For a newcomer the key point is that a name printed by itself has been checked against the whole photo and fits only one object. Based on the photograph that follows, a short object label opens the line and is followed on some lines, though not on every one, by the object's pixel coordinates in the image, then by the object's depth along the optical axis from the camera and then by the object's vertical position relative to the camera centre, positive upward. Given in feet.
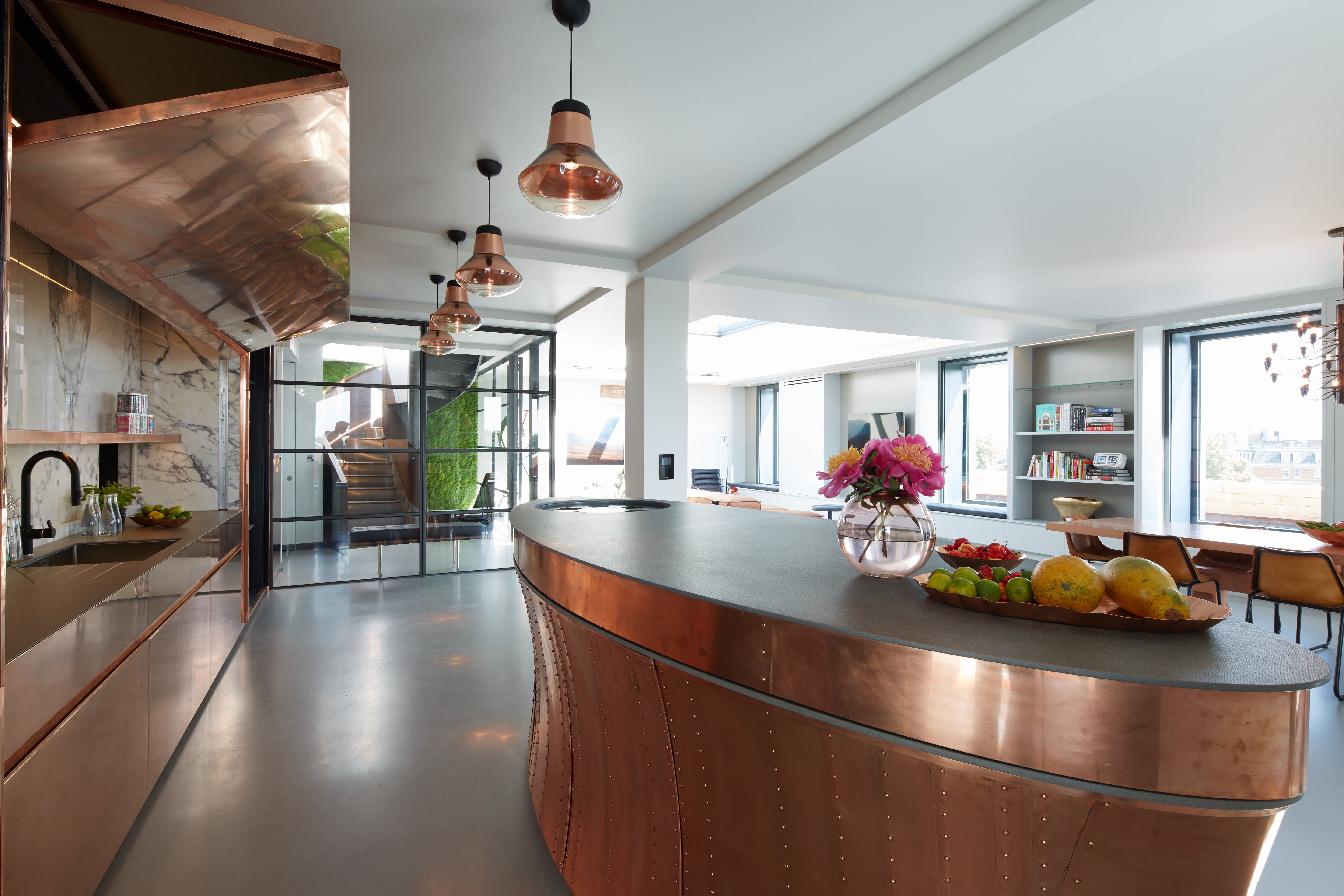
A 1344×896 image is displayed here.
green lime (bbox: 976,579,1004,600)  3.80 -0.86
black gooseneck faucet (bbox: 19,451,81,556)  8.33 -0.76
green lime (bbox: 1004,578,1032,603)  3.73 -0.85
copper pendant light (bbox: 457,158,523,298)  9.69 +2.63
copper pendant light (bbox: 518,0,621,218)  6.22 +2.75
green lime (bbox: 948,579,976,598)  3.89 -0.87
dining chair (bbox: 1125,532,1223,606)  12.65 -2.21
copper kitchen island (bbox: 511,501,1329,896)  2.77 -1.49
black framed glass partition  20.11 -0.16
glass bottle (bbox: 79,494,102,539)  10.03 -1.19
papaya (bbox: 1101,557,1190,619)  3.40 -0.78
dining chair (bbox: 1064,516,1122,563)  16.40 -2.70
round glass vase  4.55 -0.64
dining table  12.57 -1.95
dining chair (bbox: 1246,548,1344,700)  11.14 -2.41
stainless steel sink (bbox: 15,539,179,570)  9.09 -1.58
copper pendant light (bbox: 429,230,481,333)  12.14 +2.48
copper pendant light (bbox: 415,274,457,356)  14.49 +2.30
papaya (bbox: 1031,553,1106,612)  3.55 -0.78
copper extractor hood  4.44 +2.35
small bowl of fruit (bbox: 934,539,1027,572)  4.43 -0.79
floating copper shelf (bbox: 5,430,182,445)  7.04 +0.08
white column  15.67 +1.45
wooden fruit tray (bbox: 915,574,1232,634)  3.36 -0.93
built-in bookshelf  23.66 +1.69
